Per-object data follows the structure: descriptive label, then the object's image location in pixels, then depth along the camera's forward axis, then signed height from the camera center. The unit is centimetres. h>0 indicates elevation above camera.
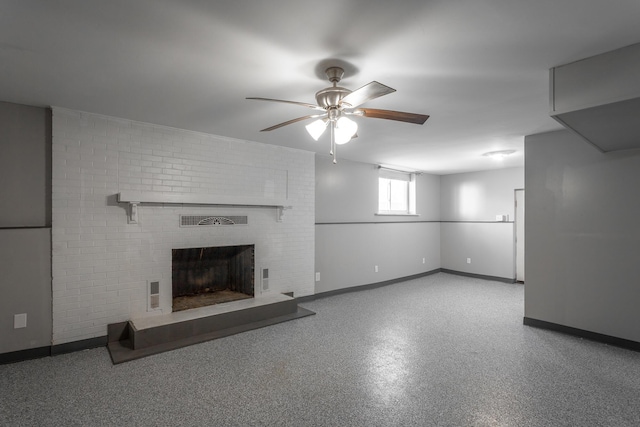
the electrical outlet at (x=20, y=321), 296 -97
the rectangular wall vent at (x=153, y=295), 365 -92
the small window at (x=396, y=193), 656 +48
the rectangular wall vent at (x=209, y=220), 394 -7
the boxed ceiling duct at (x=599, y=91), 197 +80
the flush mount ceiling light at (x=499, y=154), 500 +97
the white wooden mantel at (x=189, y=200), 347 +18
